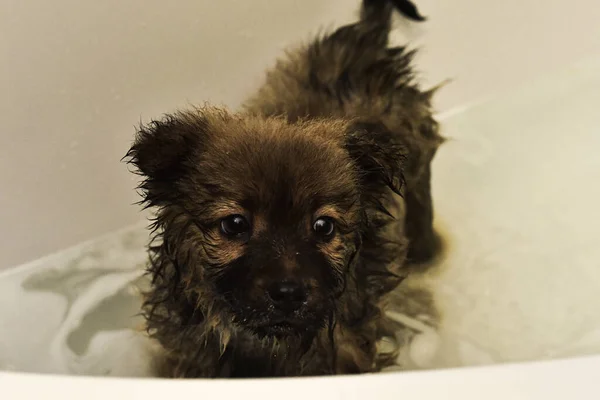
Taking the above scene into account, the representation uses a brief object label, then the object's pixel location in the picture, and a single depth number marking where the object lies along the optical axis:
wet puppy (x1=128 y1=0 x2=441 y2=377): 0.36
